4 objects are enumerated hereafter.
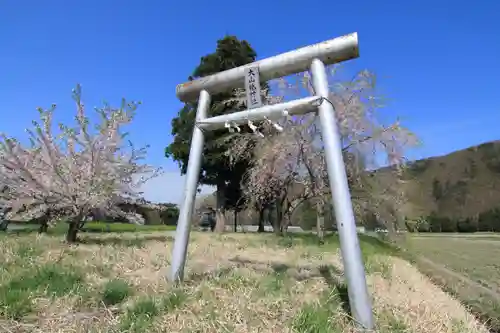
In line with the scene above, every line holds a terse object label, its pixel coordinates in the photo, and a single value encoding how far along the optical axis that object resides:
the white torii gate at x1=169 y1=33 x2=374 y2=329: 3.76
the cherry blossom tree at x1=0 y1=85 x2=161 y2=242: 8.09
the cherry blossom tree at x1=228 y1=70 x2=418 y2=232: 12.52
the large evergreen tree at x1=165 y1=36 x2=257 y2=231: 20.36
